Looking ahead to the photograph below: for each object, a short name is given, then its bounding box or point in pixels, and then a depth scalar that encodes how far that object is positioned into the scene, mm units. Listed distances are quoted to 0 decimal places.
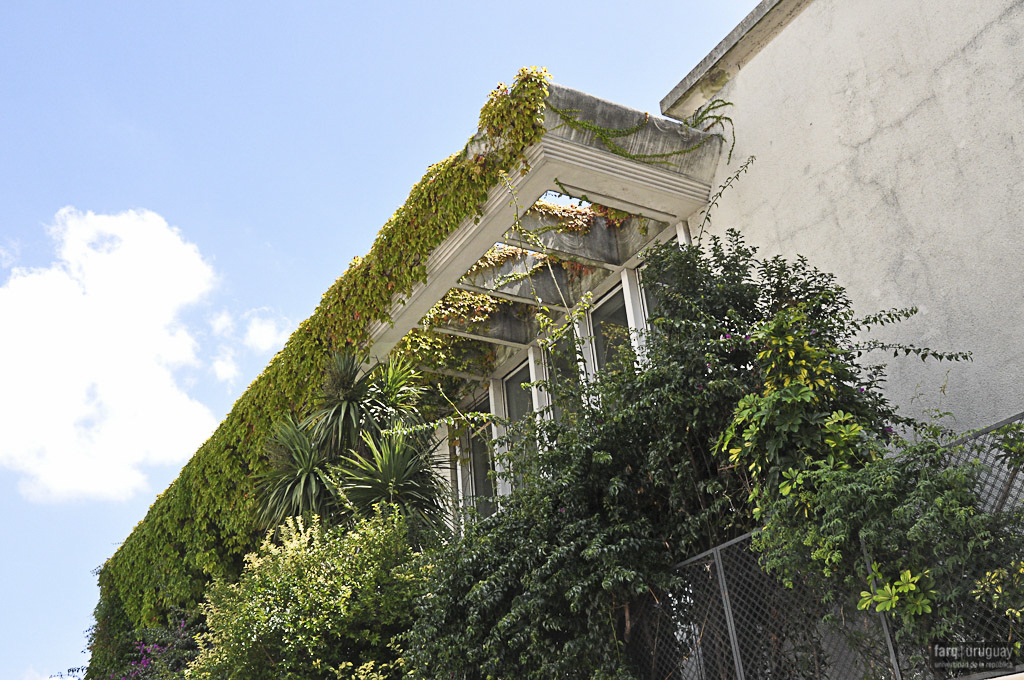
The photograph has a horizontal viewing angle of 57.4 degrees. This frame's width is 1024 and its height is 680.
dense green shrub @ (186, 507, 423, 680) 7805
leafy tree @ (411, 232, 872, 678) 6004
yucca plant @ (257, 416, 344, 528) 10062
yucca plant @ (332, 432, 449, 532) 9688
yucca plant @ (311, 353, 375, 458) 10352
